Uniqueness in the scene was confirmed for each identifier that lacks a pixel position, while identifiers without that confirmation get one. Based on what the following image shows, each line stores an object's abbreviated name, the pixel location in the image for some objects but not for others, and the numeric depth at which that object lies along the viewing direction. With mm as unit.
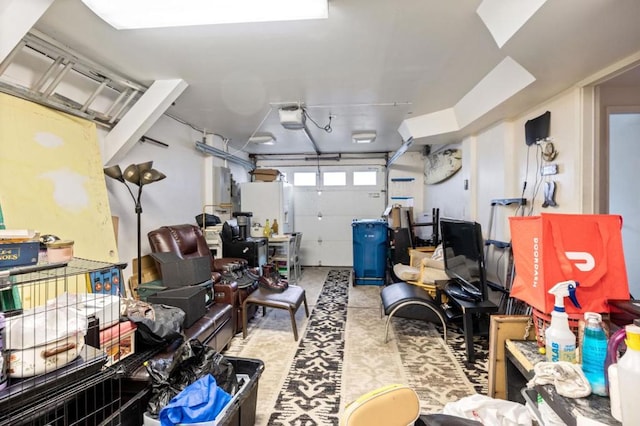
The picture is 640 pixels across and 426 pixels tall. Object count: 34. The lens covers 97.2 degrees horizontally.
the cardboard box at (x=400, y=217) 4773
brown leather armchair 2840
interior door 2824
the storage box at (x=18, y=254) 1127
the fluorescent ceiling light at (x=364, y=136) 4438
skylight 1554
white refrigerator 5109
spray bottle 1096
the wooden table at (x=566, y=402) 823
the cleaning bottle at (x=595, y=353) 928
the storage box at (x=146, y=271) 2906
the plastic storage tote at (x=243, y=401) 1310
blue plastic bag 1281
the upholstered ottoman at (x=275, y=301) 2779
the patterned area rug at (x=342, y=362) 1894
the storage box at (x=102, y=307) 1286
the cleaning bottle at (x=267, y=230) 4887
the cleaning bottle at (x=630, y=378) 741
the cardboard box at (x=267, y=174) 5605
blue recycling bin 4844
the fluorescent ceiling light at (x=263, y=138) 4582
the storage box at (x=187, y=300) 2141
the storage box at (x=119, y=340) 1408
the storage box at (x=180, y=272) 2535
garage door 6367
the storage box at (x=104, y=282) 1918
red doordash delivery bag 1247
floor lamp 2479
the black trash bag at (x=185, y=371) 1467
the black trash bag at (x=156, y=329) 1631
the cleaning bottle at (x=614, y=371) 810
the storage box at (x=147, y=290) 2412
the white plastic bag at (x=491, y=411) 1292
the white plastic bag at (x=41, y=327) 950
